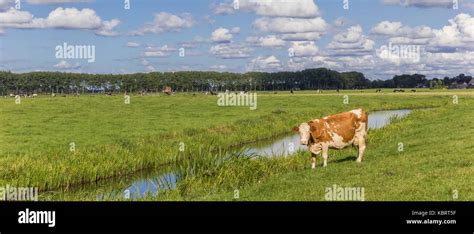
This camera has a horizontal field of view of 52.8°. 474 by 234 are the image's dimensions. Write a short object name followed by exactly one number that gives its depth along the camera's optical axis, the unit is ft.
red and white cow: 47.24
